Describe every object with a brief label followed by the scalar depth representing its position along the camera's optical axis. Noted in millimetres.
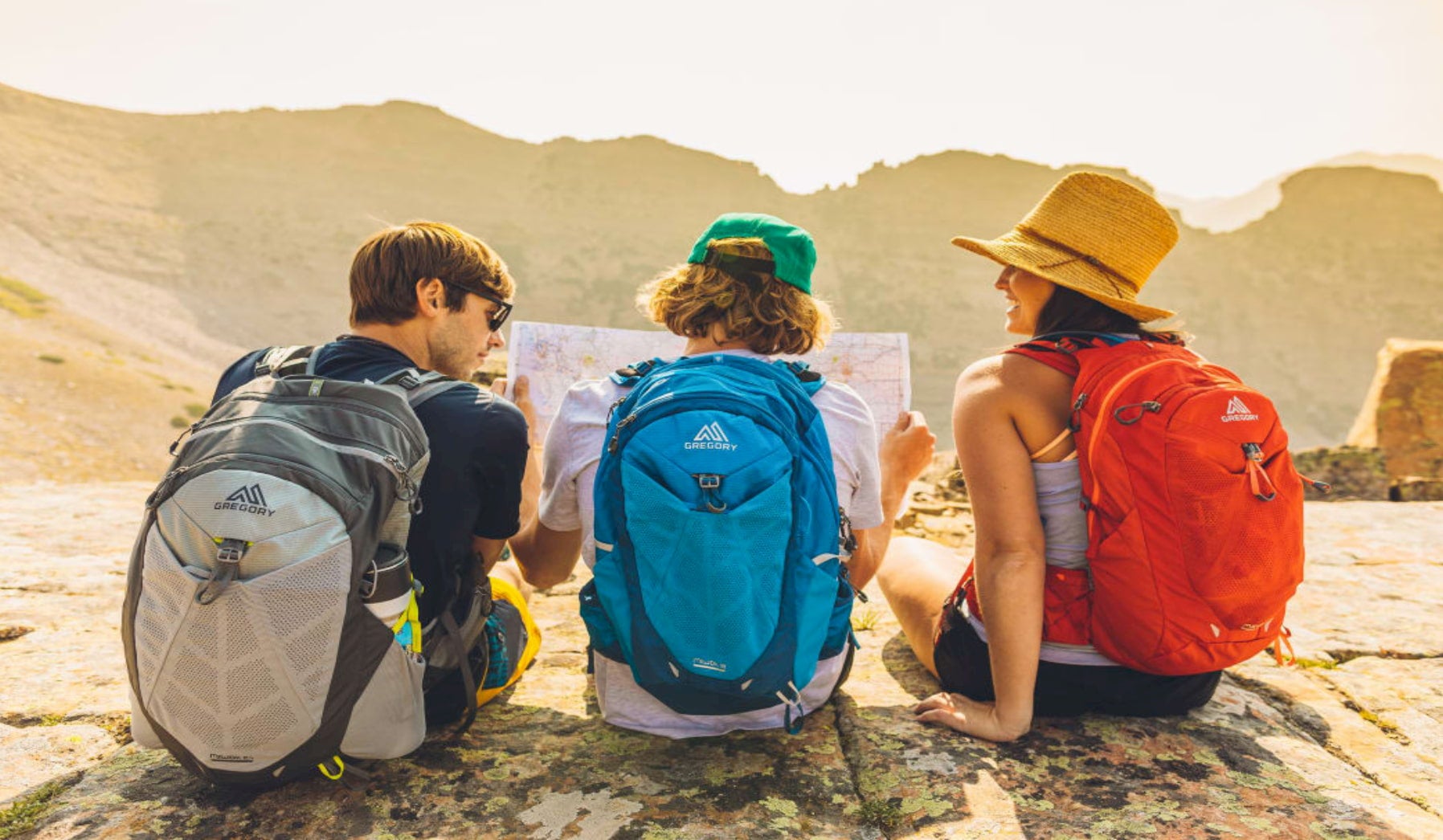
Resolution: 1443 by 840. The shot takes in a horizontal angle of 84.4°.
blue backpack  1530
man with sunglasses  1779
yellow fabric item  2352
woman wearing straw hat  1854
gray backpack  1428
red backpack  1641
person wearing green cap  1875
